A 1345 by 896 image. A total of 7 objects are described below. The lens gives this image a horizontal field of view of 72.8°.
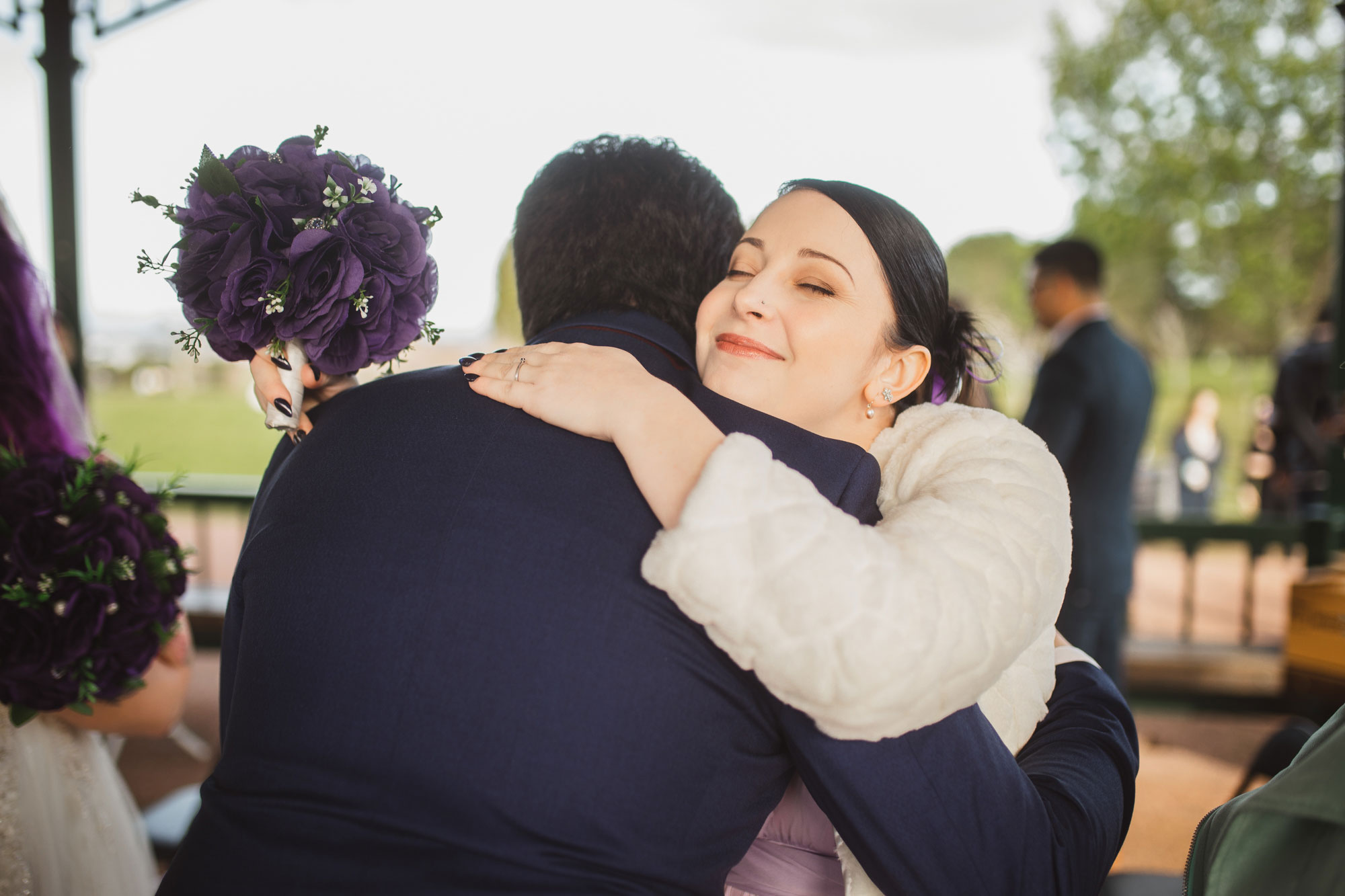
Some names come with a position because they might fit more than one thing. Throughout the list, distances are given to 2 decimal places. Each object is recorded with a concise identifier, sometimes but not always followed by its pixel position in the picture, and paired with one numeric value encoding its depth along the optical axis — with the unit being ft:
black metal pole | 14.26
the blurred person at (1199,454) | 34.12
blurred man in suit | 15.06
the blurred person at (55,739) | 7.30
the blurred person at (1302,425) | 23.35
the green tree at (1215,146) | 50.83
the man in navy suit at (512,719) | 3.79
